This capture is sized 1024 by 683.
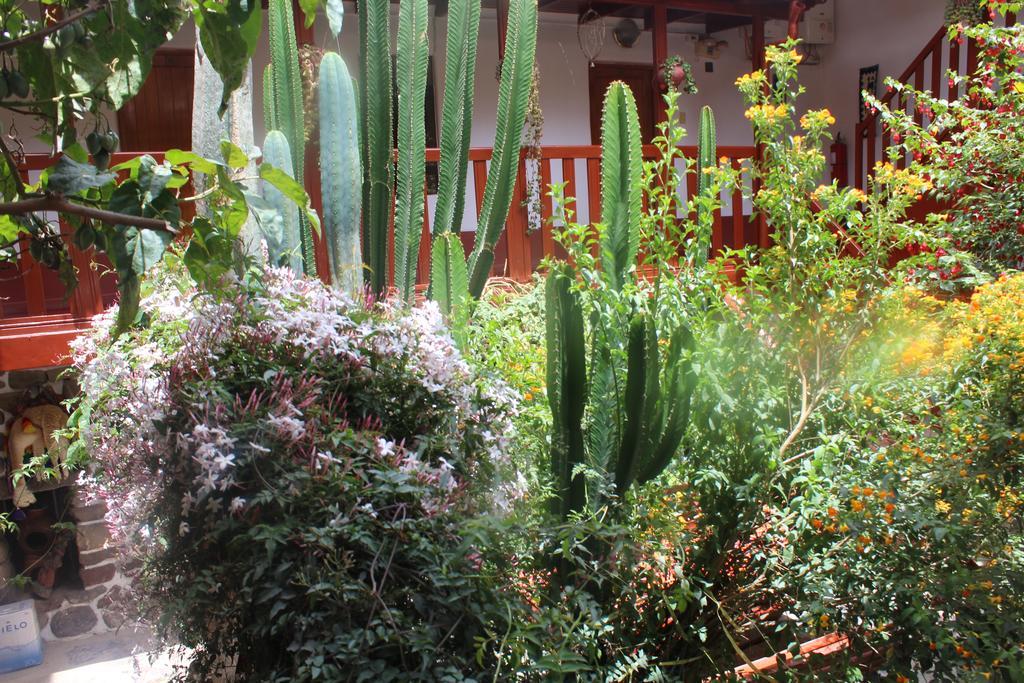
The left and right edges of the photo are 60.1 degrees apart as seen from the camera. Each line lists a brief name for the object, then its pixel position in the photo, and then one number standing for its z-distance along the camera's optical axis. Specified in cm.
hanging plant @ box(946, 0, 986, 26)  763
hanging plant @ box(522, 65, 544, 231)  645
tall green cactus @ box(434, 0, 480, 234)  445
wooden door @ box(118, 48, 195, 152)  753
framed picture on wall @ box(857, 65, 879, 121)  973
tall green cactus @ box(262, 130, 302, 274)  366
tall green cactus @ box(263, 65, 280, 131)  422
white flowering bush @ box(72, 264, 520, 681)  197
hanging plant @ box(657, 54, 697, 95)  813
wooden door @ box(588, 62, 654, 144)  959
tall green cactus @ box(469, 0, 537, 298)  437
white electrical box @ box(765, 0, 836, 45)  999
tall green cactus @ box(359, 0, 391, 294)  431
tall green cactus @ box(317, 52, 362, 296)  398
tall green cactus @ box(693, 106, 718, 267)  460
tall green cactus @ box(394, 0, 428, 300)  429
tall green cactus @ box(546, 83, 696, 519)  270
